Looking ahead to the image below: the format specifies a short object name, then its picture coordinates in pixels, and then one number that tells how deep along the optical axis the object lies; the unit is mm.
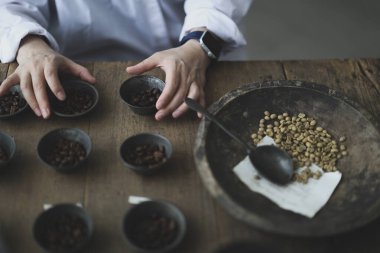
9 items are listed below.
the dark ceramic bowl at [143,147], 999
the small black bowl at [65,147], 1014
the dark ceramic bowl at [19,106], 1124
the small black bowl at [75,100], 1158
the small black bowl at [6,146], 1038
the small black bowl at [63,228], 862
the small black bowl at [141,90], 1169
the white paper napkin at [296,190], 979
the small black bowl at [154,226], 864
